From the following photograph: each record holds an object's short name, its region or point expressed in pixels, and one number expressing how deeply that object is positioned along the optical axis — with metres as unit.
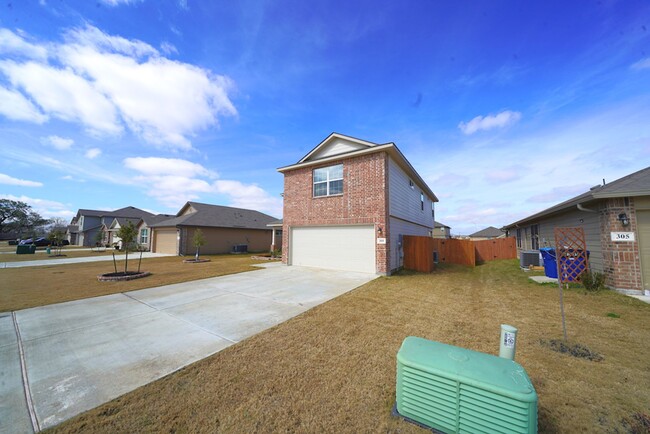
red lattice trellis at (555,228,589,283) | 8.88
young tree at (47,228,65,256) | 23.16
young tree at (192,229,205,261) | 17.52
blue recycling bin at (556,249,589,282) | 8.88
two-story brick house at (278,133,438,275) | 10.96
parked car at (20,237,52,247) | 37.63
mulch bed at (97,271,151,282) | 9.57
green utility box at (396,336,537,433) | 1.97
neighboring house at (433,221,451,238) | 48.26
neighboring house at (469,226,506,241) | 57.97
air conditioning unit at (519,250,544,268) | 12.84
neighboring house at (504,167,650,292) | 7.25
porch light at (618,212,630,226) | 7.44
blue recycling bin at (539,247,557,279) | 9.63
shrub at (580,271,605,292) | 7.79
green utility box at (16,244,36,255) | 24.41
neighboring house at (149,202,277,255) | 23.03
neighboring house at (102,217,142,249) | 33.24
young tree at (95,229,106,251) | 30.97
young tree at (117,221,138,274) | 10.84
